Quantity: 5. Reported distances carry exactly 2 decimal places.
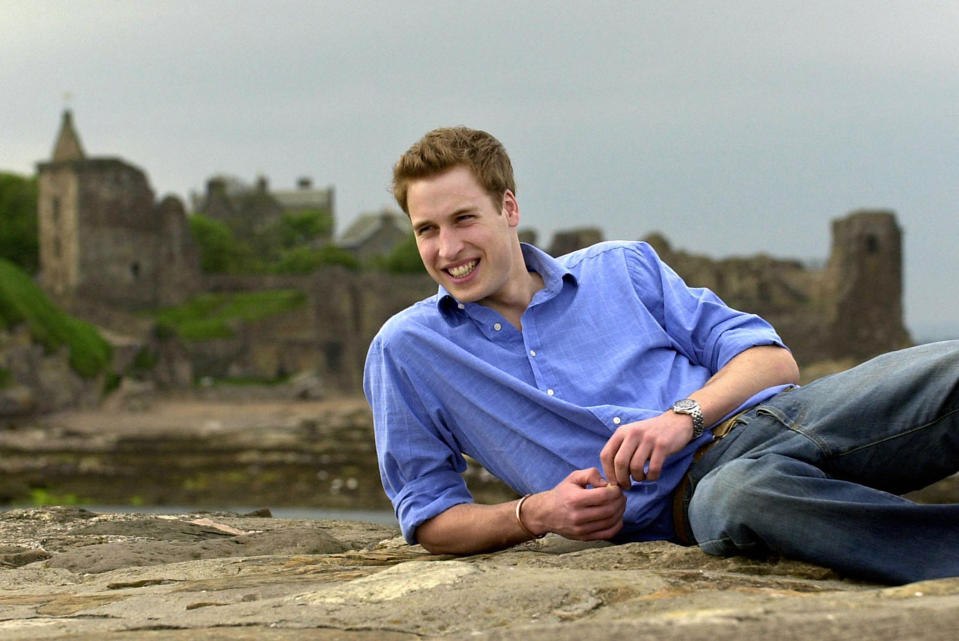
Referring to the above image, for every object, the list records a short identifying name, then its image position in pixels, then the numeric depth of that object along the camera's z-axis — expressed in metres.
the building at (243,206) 85.12
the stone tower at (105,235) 56.59
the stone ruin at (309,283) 48.69
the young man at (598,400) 3.27
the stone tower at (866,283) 46.22
